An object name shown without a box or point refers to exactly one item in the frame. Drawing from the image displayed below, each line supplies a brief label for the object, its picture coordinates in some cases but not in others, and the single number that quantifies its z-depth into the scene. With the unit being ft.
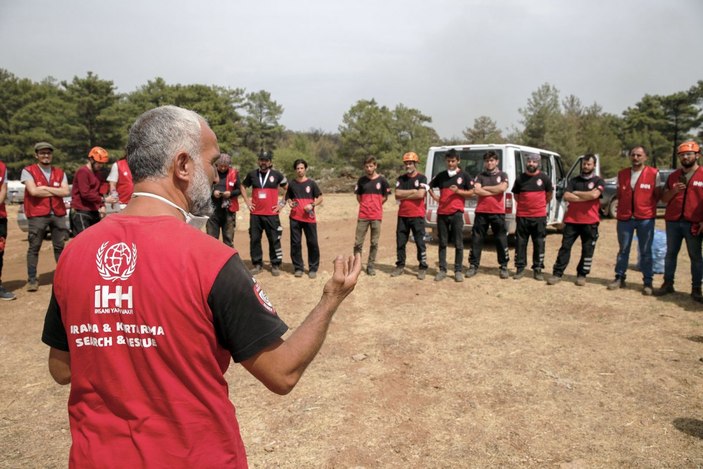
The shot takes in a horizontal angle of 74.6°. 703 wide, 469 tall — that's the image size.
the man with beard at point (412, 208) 26.04
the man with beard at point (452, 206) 25.57
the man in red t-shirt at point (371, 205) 26.45
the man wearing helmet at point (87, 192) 22.66
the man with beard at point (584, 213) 23.93
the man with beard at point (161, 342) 3.92
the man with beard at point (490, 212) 25.93
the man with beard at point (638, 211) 22.36
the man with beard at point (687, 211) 20.74
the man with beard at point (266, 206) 26.20
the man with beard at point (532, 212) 25.31
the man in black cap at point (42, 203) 21.36
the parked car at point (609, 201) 46.86
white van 30.94
